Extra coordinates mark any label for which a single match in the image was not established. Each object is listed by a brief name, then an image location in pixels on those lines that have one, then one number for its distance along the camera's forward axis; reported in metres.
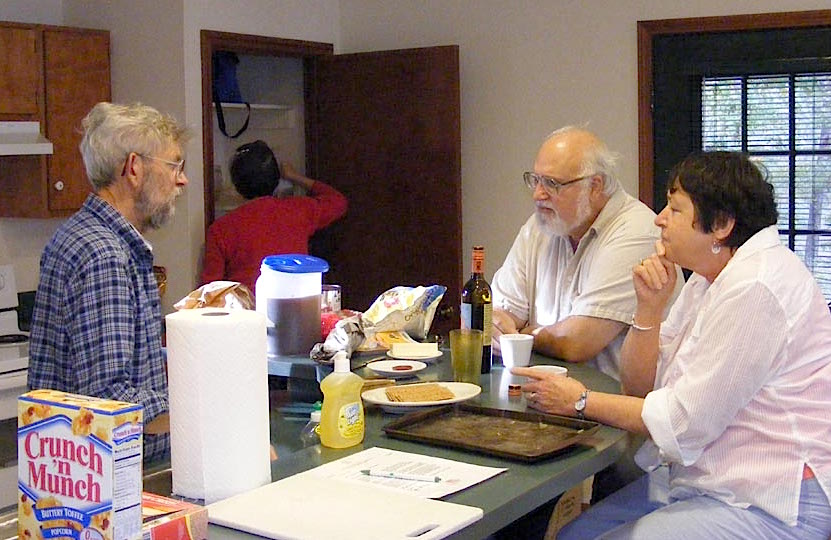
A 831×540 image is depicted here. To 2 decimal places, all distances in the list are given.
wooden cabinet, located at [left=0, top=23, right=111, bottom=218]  4.18
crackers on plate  2.29
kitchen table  1.69
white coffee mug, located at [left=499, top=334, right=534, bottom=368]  2.64
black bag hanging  5.02
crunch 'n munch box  1.35
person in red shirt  4.48
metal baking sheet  1.98
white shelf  5.36
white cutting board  1.54
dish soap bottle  1.99
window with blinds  4.25
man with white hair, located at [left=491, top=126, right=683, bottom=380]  2.96
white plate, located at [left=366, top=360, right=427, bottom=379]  2.55
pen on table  1.81
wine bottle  2.63
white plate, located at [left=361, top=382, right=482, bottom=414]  2.25
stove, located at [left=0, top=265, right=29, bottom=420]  3.81
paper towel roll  1.67
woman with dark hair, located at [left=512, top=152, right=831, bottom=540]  2.12
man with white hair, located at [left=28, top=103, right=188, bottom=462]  2.25
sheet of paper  1.76
